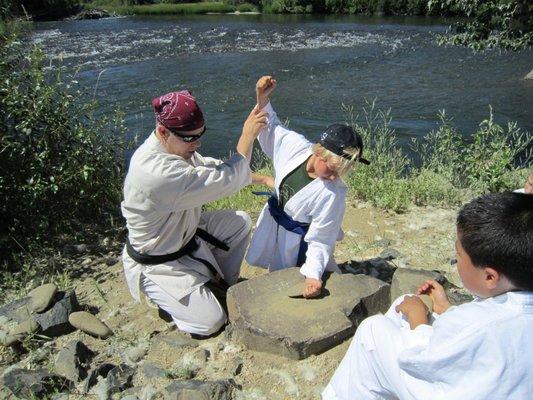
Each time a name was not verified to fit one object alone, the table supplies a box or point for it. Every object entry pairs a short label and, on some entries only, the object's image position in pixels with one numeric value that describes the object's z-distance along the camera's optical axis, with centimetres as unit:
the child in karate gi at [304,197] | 295
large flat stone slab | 286
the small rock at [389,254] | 408
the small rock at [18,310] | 334
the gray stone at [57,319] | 327
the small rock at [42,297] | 338
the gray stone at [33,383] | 266
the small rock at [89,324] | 324
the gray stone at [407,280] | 324
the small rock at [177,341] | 305
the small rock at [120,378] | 273
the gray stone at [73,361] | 284
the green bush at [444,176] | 512
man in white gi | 283
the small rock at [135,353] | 302
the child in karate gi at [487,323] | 161
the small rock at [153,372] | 280
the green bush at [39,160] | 444
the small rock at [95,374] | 276
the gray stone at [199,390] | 252
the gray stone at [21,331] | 317
